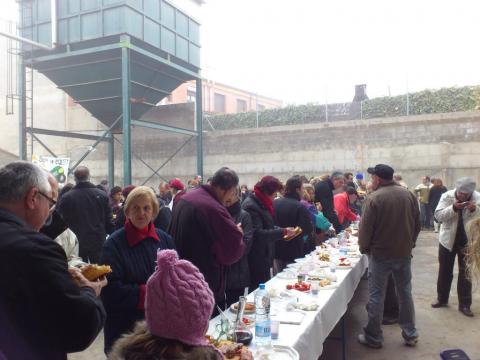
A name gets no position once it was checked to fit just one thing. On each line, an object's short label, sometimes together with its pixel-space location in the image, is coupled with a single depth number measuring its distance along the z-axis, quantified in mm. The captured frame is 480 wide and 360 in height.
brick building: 27517
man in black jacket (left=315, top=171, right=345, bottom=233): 6984
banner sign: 9609
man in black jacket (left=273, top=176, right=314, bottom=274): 5074
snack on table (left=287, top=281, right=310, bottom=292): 3771
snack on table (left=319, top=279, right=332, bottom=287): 3963
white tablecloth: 2719
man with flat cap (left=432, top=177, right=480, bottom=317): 5198
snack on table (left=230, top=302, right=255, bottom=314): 3125
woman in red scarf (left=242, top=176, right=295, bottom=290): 4414
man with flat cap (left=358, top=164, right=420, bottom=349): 4395
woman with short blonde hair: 2633
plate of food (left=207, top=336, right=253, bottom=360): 2164
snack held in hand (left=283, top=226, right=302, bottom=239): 4618
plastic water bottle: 2594
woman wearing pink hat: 1390
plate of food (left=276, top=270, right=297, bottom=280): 4244
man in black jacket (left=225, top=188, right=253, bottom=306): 3889
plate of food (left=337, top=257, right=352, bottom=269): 4806
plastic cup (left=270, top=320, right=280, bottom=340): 2639
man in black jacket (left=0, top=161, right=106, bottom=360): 1481
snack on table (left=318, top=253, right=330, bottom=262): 5170
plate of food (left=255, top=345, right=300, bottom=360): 2373
